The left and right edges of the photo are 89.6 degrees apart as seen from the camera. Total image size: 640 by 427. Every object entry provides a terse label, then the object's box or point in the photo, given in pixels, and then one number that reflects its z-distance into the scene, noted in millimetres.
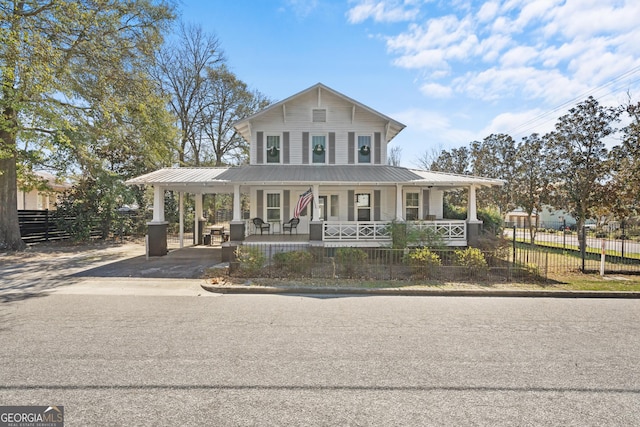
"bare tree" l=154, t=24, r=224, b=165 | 30266
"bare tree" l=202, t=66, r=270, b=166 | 31036
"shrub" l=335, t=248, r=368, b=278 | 9953
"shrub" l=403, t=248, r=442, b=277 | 9849
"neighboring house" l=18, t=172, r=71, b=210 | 27422
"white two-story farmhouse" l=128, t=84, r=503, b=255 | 16281
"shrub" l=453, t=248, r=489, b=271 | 9953
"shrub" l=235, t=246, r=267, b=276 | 9867
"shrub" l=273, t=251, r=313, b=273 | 10023
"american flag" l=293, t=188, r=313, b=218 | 11961
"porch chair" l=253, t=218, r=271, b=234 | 16141
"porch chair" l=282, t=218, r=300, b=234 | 15969
